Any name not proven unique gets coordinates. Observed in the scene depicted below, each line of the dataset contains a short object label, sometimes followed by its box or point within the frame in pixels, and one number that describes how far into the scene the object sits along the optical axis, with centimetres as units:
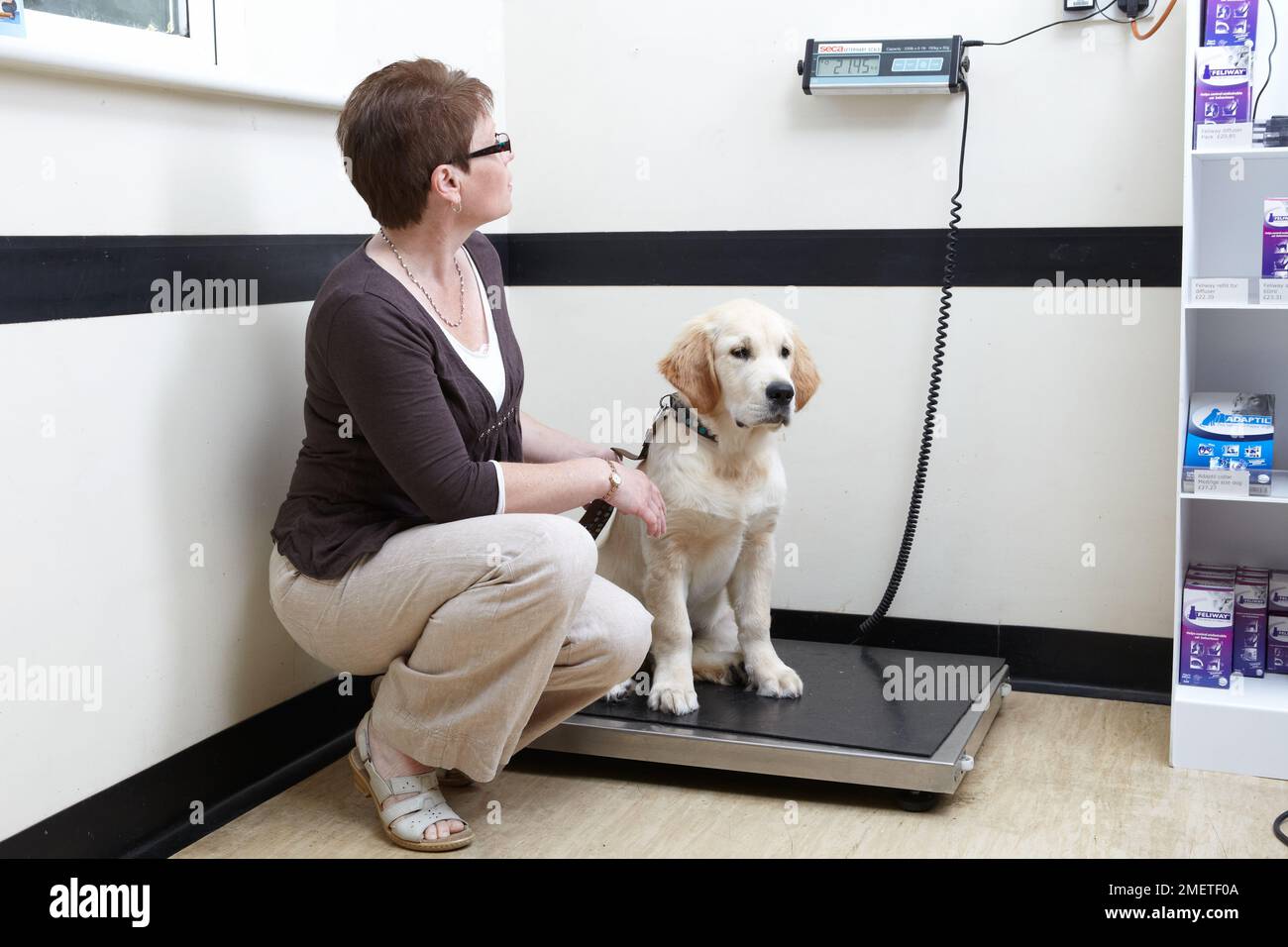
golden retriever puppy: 231
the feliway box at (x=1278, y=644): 251
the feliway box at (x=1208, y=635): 247
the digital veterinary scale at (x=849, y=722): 222
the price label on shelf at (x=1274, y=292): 233
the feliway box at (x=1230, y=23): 236
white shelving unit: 238
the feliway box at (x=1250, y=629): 250
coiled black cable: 282
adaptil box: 239
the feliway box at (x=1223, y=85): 233
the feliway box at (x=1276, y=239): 234
